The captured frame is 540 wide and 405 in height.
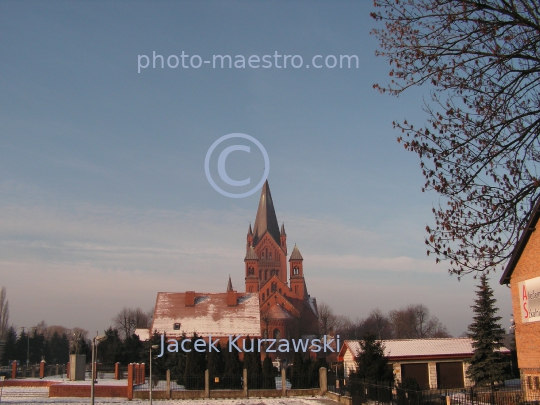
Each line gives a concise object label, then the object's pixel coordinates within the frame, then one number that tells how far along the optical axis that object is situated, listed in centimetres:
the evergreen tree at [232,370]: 3183
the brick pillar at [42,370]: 4298
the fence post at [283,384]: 3130
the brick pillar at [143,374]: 3383
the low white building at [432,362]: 3259
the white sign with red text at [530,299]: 2002
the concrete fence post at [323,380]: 3155
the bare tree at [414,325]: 10350
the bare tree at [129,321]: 9525
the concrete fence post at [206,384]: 3067
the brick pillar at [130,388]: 2933
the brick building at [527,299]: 2006
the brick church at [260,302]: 5716
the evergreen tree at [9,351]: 6794
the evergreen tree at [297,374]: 3256
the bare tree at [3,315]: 7944
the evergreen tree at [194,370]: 3134
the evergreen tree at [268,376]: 3206
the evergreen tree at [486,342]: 2894
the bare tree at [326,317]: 8925
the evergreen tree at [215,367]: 3150
